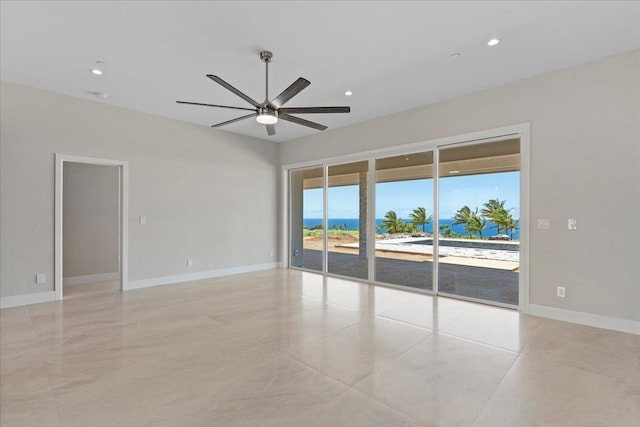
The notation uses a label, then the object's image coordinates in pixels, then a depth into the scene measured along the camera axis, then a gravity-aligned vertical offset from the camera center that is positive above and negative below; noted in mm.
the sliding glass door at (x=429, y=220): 4473 -98
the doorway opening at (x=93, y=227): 5349 -262
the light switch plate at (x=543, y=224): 3932 -123
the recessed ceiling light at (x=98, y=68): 3699 +1839
